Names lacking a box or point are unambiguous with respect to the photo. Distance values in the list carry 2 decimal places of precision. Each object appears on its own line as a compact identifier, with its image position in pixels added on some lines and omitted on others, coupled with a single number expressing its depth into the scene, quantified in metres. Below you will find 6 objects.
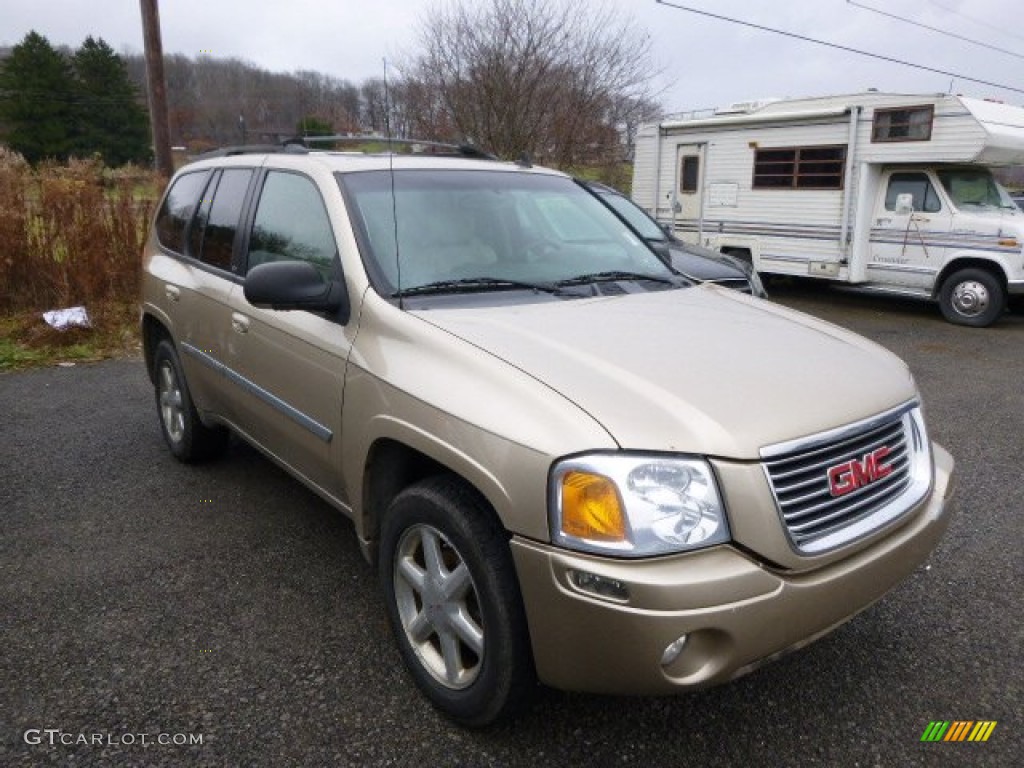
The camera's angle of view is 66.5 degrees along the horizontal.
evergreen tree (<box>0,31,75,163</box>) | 52.06
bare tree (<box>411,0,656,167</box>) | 16.81
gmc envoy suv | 1.94
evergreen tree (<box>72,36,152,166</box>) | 54.84
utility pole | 11.55
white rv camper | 9.63
